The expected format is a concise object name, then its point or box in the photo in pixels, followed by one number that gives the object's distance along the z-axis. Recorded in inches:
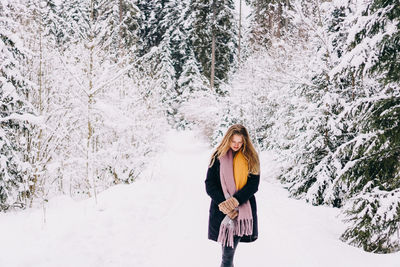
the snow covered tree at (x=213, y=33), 1002.1
